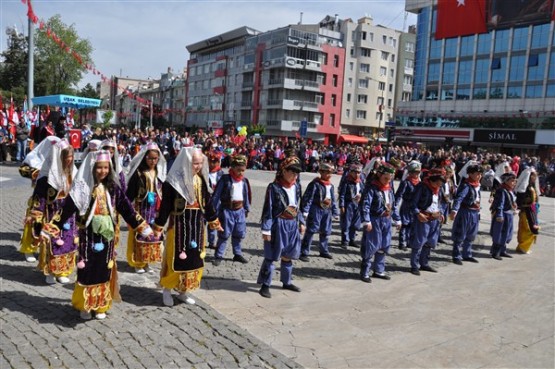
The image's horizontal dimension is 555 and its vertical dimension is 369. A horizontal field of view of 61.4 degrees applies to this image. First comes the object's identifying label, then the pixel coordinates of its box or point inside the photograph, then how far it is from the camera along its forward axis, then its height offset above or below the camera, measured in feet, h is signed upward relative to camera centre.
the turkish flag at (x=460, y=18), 163.84 +49.02
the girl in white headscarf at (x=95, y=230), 15.97 -3.42
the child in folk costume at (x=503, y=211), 31.32 -3.57
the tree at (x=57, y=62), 165.27 +24.76
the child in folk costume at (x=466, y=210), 29.40 -3.44
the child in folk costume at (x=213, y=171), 28.78 -2.02
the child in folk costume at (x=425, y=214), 26.02 -3.43
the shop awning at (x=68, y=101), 66.39 +4.14
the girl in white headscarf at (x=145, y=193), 22.22 -2.85
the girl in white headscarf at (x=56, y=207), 19.81 -3.50
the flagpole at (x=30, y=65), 61.50 +8.27
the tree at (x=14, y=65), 150.61 +19.82
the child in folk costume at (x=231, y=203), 25.18 -3.38
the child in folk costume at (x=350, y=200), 31.83 -3.51
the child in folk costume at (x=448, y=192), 33.23 -2.71
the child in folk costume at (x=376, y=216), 23.89 -3.40
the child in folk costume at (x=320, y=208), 28.02 -3.70
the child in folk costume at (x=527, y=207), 33.40 -3.40
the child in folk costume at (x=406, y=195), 32.35 -3.07
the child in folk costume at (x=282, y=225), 20.63 -3.64
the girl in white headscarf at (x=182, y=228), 18.10 -3.53
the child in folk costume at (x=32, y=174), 22.20 -2.22
